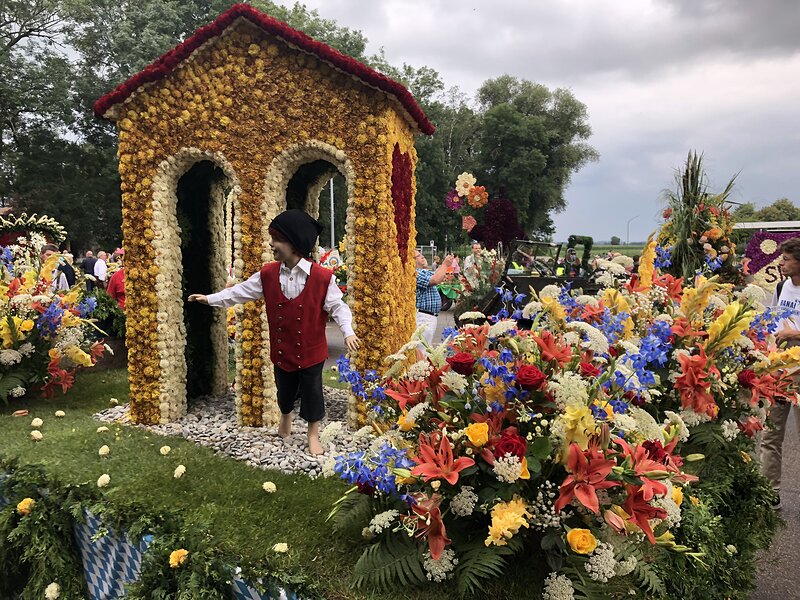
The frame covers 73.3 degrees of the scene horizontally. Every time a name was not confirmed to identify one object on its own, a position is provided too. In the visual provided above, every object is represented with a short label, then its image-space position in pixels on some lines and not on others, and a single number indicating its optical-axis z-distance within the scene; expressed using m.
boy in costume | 3.70
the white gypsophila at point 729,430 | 2.75
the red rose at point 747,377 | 2.84
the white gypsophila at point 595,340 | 1.97
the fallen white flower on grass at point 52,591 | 2.88
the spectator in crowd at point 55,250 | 7.55
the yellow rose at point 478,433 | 1.87
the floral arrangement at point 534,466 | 1.79
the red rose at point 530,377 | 1.86
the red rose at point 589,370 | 2.10
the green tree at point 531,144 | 30.55
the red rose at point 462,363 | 2.01
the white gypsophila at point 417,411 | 2.05
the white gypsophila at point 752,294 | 2.84
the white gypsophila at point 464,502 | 1.91
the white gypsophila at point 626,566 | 1.86
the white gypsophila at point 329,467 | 2.13
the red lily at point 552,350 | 2.06
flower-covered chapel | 4.34
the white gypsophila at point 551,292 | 2.65
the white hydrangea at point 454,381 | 2.02
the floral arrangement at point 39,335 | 4.97
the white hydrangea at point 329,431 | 2.21
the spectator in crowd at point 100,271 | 11.52
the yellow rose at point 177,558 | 2.39
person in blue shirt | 6.45
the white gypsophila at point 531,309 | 2.51
